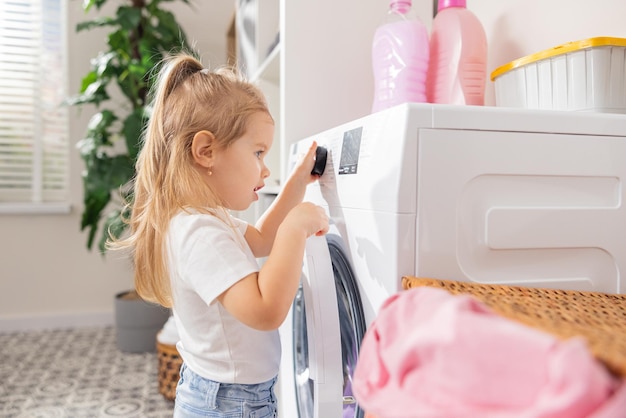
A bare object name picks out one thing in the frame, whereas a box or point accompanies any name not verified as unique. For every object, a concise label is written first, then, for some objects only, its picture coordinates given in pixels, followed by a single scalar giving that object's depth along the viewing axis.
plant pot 2.31
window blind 2.61
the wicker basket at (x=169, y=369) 1.83
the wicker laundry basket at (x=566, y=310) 0.38
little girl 0.82
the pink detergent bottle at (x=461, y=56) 1.10
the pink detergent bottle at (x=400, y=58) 1.11
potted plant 2.18
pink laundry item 0.33
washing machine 0.67
